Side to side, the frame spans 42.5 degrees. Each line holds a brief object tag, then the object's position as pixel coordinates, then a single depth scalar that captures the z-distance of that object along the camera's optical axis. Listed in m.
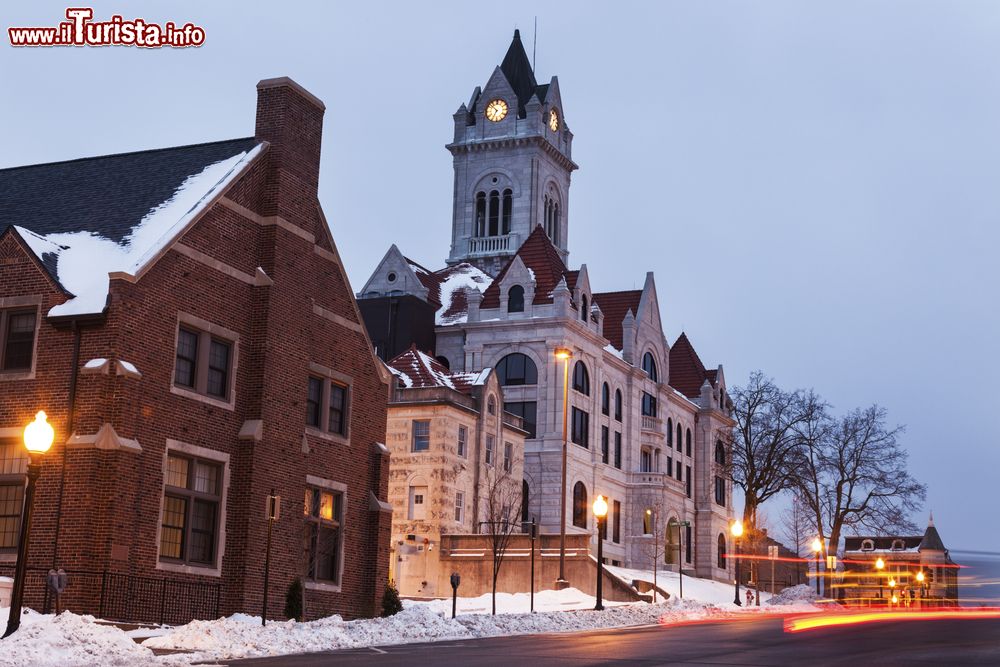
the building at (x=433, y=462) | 58.62
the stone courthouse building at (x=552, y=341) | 74.75
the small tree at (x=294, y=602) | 33.41
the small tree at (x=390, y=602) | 38.03
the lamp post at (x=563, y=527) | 48.06
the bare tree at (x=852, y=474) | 83.19
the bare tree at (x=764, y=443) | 82.81
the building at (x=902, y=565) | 150.38
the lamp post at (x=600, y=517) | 41.81
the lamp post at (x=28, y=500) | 21.31
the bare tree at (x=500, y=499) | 59.84
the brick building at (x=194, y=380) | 28.74
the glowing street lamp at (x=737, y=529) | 60.30
